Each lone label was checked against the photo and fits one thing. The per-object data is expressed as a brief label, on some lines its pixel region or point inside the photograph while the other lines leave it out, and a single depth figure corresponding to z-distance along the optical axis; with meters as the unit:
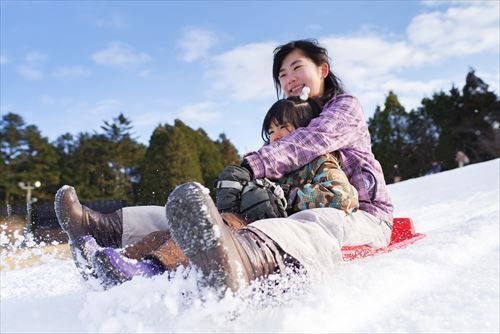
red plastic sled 1.60
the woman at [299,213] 1.03
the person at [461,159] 15.99
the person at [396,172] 22.66
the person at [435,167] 20.58
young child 1.59
